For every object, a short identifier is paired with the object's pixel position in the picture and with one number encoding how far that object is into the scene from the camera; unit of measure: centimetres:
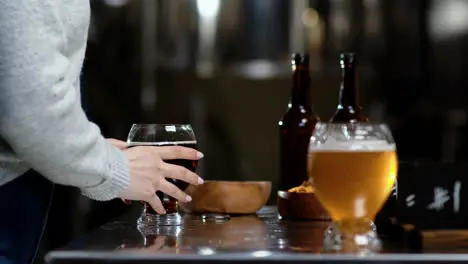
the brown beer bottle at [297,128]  200
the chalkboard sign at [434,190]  170
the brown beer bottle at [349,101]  195
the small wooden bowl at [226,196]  193
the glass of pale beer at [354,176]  159
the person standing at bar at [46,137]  157
